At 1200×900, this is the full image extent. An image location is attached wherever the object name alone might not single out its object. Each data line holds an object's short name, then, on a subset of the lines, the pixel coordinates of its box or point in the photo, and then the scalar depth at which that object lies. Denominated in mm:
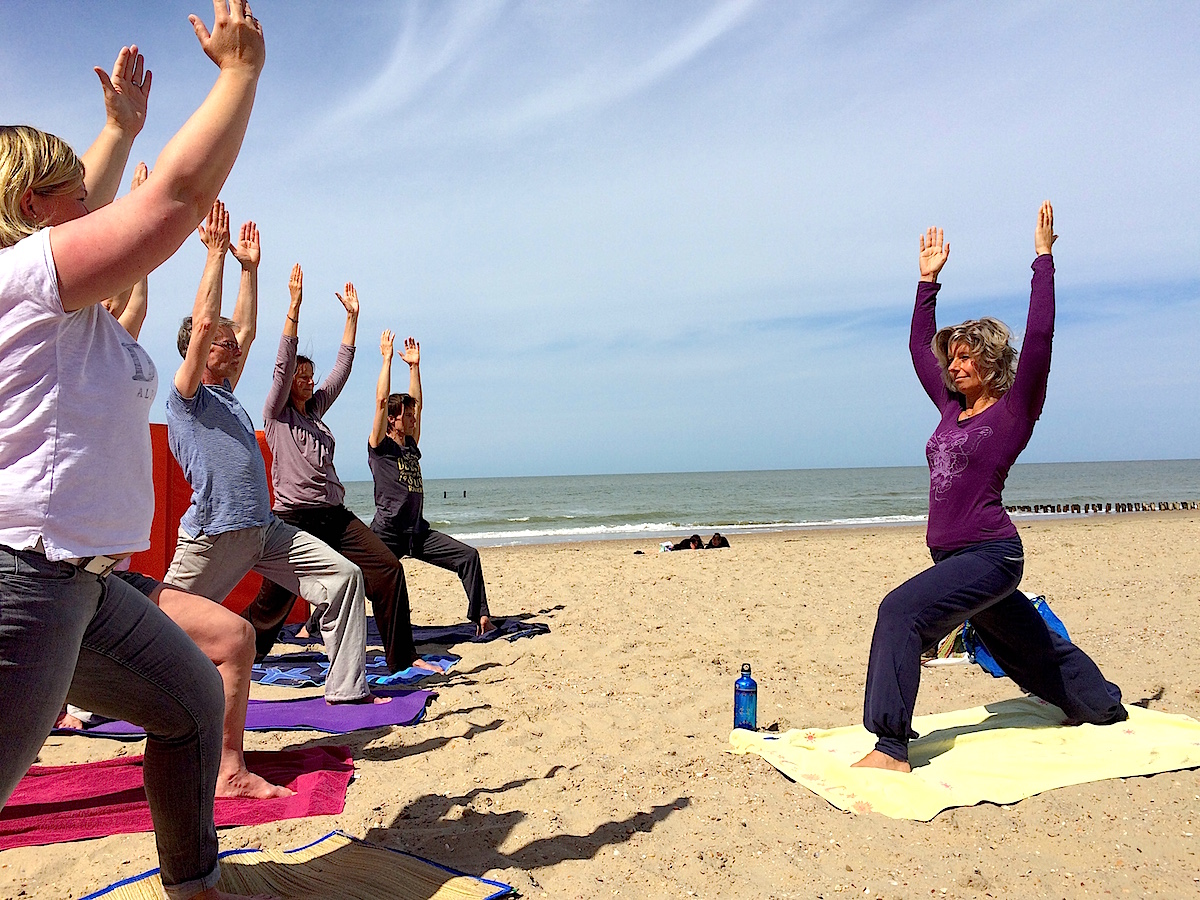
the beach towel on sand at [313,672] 6047
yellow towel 3635
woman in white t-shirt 1743
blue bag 5105
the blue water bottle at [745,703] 4594
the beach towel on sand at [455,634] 7559
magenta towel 3359
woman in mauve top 5754
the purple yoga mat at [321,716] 4840
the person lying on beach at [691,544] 16230
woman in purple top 3906
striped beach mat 2797
